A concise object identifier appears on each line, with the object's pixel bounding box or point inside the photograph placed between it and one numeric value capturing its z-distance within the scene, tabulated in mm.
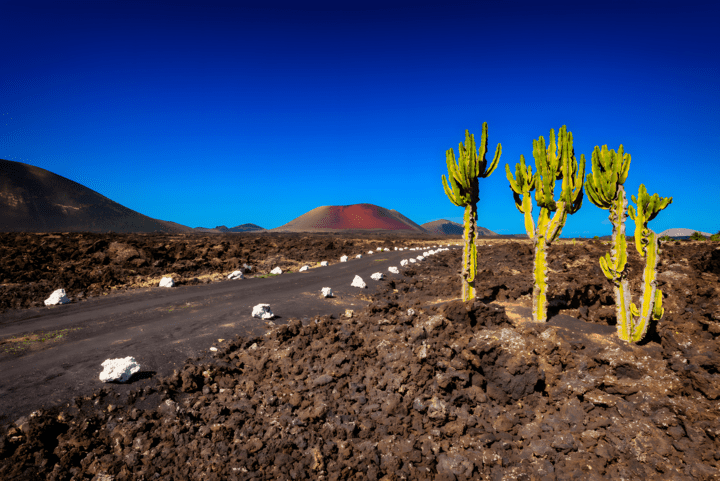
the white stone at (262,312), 8648
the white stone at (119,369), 5180
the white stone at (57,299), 10447
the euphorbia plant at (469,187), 9281
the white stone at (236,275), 15875
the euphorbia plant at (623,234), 6309
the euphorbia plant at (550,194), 7523
